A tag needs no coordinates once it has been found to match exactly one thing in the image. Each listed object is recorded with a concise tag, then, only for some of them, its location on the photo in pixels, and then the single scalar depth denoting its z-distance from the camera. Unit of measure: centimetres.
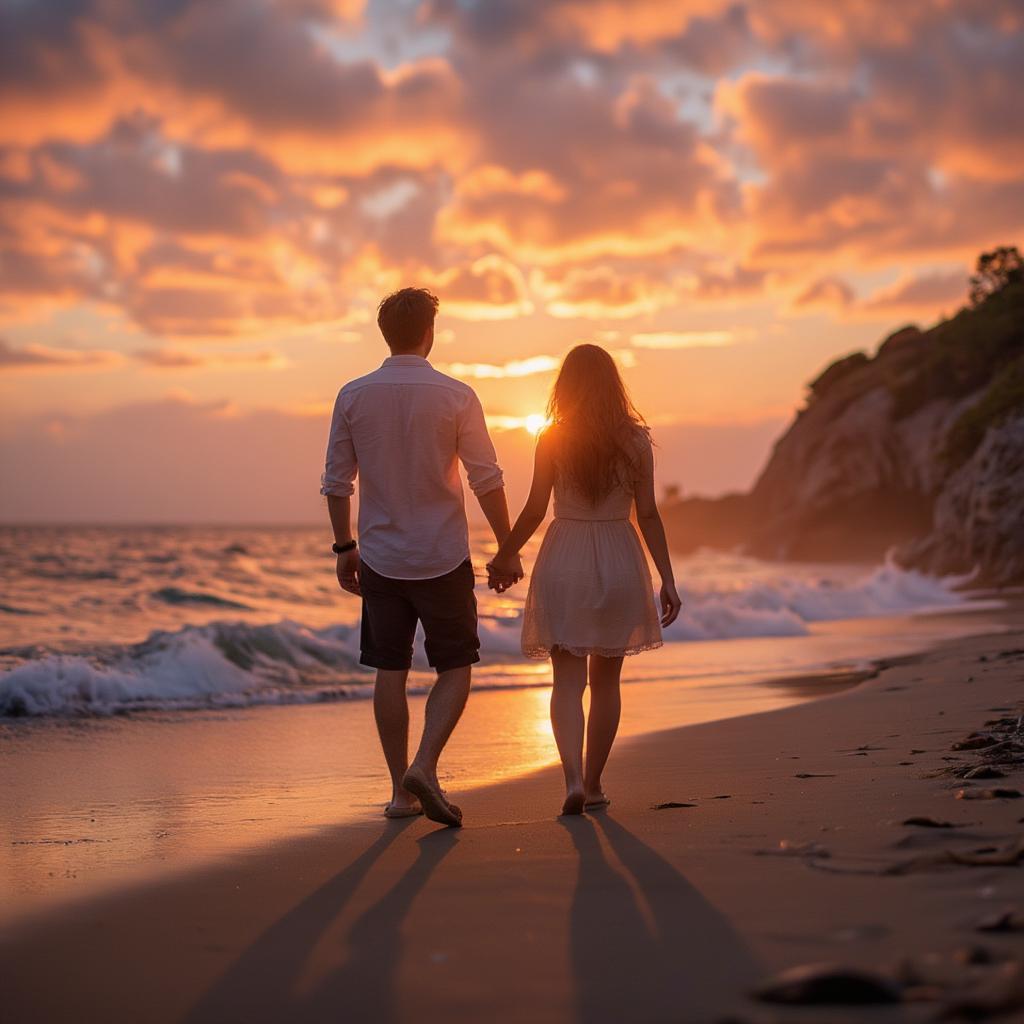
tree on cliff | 4300
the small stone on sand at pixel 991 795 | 419
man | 500
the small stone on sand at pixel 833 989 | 241
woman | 514
